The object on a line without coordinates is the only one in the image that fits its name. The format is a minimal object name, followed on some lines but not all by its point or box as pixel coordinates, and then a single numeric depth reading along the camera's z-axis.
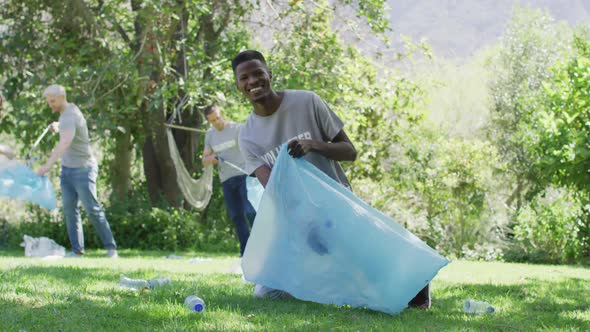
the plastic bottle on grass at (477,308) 3.74
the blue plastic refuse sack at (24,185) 7.25
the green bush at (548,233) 9.39
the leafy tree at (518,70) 20.53
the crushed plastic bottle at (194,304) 3.51
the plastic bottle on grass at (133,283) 4.43
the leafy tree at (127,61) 9.57
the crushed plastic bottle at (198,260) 7.38
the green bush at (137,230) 10.72
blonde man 7.11
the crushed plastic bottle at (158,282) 4.45
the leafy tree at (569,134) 8.48
